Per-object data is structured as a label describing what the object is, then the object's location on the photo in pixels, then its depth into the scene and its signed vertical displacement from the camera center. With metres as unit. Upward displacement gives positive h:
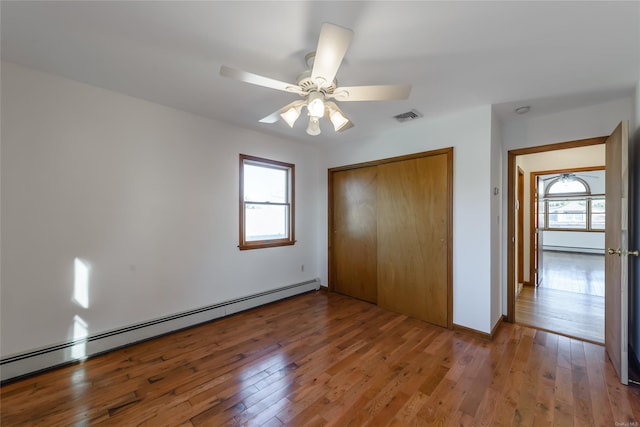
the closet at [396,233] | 3.09 -0.28
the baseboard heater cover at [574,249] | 7.83 -1.15
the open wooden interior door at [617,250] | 1.99 -0.31
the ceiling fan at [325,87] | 1.33 +0.85
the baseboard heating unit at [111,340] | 2.04 -1.20
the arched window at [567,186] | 7.87 +0.85
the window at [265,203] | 3.61 +0.16
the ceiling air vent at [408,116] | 2.93 +1.14
